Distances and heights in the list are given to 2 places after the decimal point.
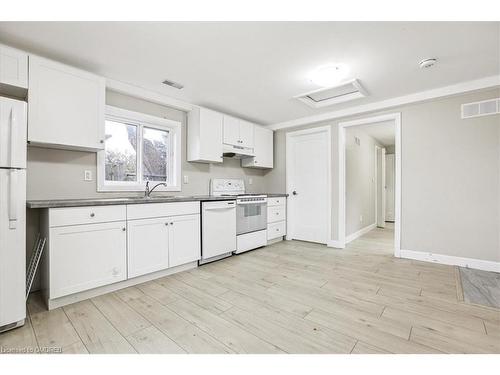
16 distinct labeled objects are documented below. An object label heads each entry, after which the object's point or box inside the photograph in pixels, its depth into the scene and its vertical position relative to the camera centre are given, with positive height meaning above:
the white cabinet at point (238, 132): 3.83 +0.97
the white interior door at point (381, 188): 6.32 +0.01
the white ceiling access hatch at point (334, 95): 3.02 +1.35
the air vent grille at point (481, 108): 2.81 +1.00
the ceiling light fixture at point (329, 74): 2.45 +1.26
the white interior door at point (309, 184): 4.28 +0.09
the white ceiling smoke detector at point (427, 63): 2.32 +1.27
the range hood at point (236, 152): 3.82 +0.63
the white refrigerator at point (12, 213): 1.58 -0.18
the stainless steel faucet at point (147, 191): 2.97 -0.04
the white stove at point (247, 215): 3.55 -0.43
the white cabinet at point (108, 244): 1.92 -0.54
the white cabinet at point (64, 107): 2.07 +0.78
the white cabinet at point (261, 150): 4.39 +0.74
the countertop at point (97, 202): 1.83 -0.13
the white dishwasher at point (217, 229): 3.03 -0.57
